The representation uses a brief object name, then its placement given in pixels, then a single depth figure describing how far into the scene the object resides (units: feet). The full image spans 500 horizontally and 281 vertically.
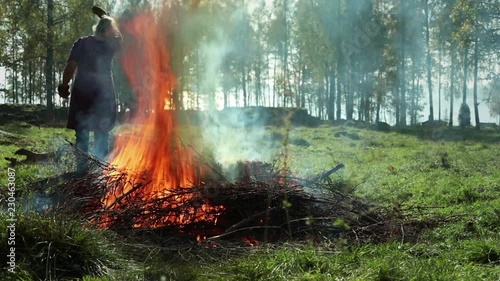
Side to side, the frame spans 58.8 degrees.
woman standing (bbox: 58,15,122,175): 20.63
